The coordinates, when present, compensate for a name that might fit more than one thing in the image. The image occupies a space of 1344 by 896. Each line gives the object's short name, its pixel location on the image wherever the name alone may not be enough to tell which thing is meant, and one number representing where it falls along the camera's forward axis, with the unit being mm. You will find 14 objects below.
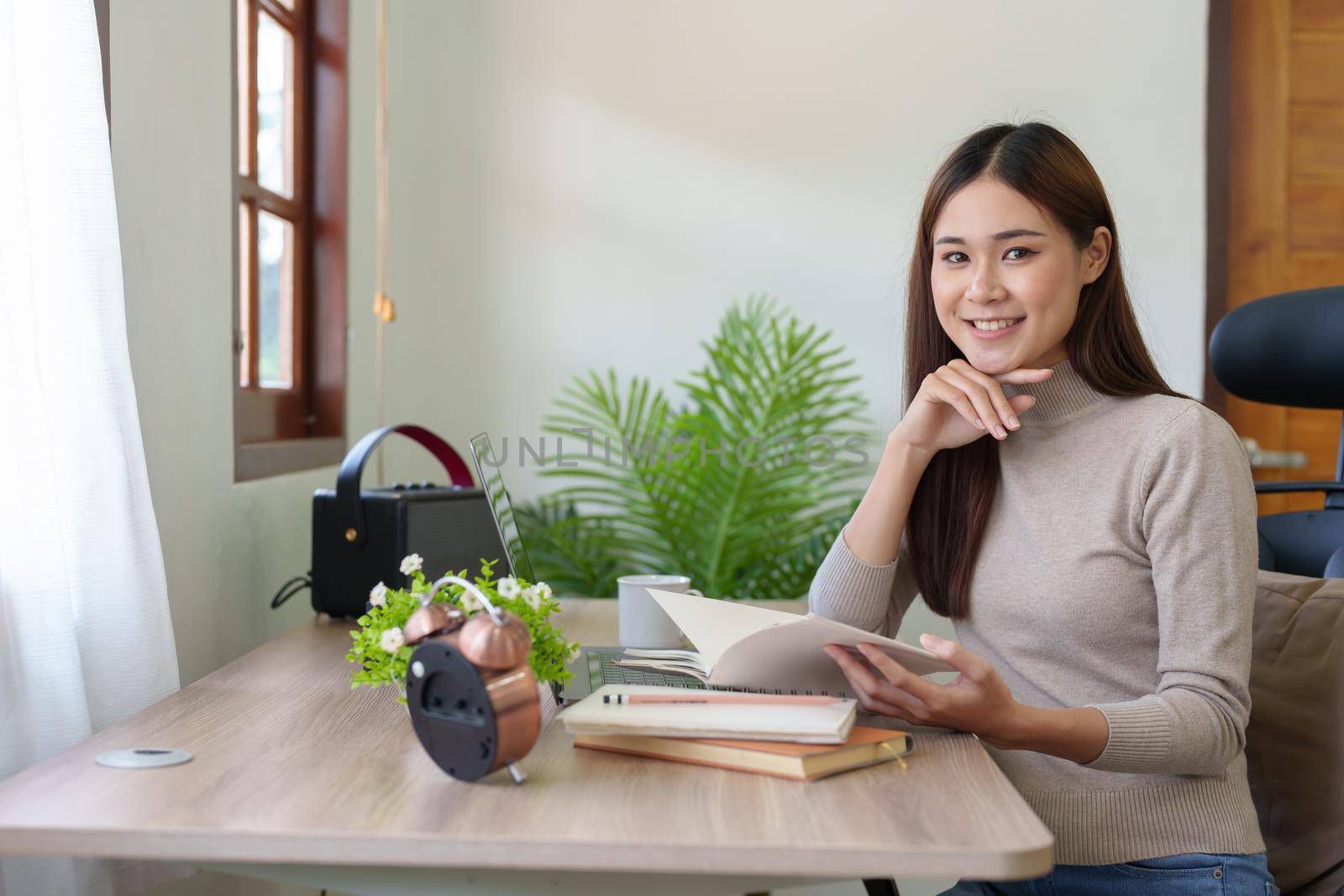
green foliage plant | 2734
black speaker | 1704
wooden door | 3047
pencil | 1008
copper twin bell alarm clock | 850
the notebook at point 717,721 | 927
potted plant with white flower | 957
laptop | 1227
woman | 1083
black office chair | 1492
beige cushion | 1251
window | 2250
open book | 994
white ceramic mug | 1470
